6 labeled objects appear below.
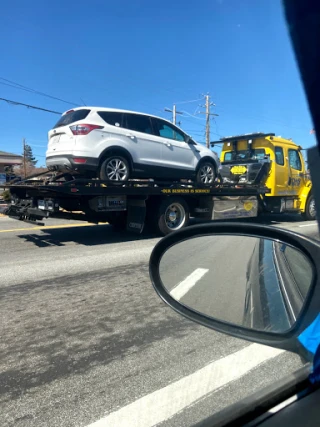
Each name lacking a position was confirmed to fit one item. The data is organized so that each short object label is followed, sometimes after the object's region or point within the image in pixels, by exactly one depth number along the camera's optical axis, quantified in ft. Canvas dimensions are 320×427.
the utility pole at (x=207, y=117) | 106.83
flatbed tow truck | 24.18
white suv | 24.31
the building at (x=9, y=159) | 155.02
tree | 342.44
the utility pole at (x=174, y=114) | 112.88
